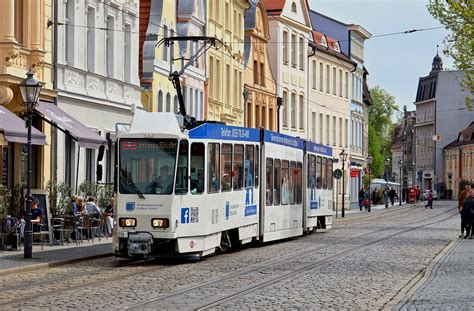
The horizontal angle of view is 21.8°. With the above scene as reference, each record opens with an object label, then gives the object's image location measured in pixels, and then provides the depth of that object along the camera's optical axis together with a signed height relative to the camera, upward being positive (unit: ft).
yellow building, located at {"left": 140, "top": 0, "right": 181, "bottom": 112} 154.92 +18.20
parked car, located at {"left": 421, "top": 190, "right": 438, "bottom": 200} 472.15 +0.15
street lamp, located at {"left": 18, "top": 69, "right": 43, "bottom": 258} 87.15 +6.09
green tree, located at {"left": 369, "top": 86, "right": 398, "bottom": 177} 533.96 +36.13
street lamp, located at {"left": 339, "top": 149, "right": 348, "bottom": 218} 226.77 +7.64
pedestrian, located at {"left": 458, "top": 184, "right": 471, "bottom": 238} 139.13 -0.29
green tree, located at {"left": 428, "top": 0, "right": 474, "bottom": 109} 135.64 +18.69
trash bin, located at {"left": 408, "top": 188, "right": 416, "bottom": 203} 396.98 +0.28
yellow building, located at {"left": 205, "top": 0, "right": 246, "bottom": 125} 194.70 +21.93
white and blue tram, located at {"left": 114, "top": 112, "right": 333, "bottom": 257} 85.97 +0.62
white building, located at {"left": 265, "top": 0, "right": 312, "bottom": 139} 246.47 +28.40
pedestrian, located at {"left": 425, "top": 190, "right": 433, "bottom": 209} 317.83 -0.67
